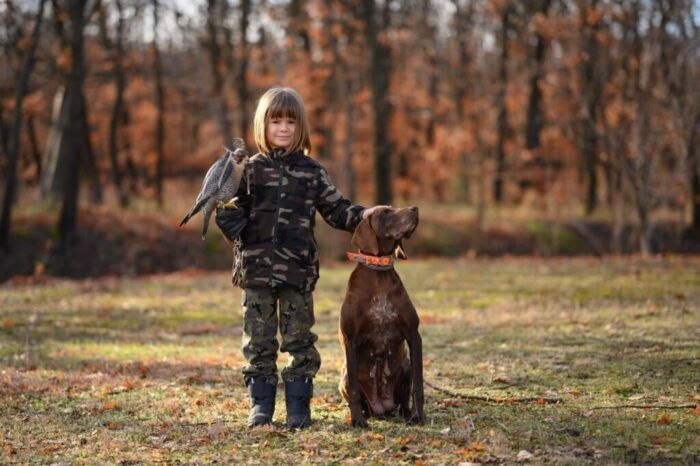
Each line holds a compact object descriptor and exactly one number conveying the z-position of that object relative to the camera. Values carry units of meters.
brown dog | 5.24
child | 5.44
